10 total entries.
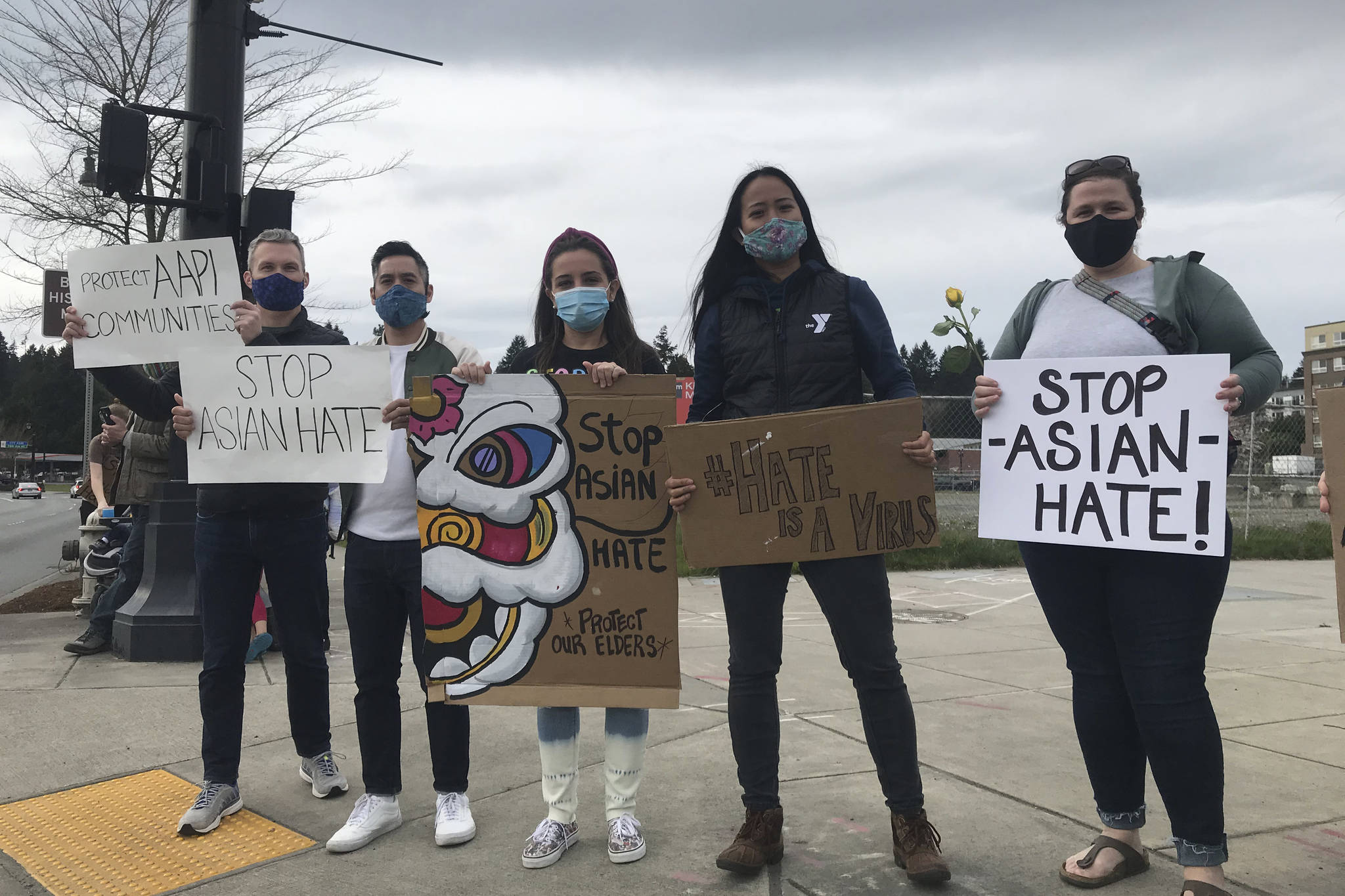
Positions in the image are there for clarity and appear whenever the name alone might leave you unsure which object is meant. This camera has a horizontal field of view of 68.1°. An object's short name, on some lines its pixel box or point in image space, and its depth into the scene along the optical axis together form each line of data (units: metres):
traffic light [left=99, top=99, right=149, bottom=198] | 5.78
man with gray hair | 3.38
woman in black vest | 2.83
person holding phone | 7.02
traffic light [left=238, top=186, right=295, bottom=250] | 6.01
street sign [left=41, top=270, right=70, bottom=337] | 10.67
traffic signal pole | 5.91
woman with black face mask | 2.54
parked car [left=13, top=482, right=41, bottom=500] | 56.00
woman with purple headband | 3.02
